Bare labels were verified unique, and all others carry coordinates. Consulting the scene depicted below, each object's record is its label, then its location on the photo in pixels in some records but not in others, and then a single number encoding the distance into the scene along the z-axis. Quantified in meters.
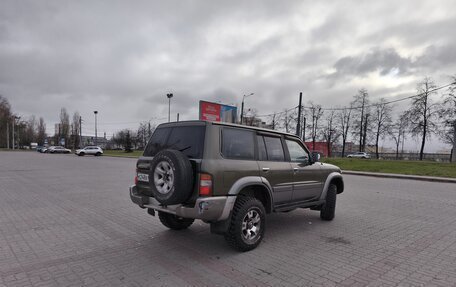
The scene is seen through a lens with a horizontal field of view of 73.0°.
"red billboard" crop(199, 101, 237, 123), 30.14
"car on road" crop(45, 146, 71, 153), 64.26
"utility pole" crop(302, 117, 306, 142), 54.30
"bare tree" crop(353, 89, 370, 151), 53.56
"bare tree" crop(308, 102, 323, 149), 59.36
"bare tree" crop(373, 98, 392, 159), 54.00
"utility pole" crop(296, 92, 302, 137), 27.67
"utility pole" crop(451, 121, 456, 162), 33.06
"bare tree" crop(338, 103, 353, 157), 59.28
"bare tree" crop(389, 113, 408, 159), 46.53
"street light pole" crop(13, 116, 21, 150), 83.62
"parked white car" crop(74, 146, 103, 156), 50.24
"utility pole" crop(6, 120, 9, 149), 80.31
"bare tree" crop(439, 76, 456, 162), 38.28
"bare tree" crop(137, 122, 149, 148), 88.34
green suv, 4.12
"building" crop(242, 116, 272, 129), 55.84
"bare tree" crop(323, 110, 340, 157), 61.16
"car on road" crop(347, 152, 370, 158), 59.53
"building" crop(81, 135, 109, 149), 108.52
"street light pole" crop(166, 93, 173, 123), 42.39
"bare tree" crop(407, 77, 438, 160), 43.03
